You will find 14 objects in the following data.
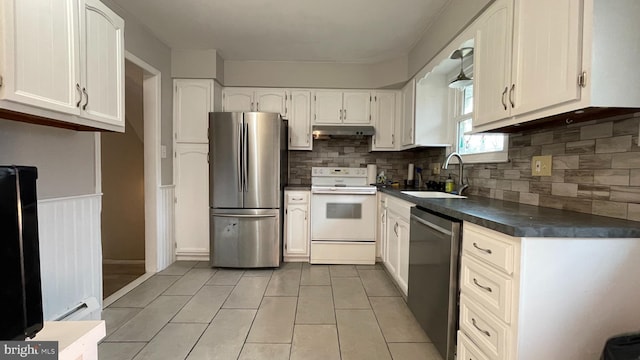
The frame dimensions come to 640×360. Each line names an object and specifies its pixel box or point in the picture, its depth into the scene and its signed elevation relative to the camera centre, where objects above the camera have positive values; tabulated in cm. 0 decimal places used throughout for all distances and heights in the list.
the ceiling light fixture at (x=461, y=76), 212 +71
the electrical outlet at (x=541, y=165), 168 +4
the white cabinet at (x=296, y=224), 329 -63
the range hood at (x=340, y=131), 345 +49
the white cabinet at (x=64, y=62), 114 +51
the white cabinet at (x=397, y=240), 230 -63
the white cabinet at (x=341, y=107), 361 +81
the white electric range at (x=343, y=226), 326 -64
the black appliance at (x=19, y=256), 79 -26
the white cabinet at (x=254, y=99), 358 +89
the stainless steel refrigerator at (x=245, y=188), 305 -20
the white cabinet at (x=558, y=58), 108 +50
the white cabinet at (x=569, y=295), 108 -47
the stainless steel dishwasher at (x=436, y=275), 150 -62
